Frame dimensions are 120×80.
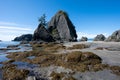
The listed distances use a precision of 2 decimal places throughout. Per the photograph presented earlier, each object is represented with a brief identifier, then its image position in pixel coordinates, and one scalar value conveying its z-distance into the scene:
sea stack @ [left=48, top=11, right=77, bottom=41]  56.46
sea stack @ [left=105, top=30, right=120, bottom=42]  36.82
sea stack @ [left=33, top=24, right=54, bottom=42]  47.56
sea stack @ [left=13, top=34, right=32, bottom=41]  84.15
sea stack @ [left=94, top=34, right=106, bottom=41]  53.90
